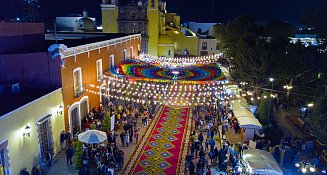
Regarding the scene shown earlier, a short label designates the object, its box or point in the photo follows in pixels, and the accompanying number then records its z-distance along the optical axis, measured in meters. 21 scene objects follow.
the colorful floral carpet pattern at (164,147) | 15.67
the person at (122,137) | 18.14
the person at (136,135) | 18.75
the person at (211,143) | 16.85
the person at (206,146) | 17.70
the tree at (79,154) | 14.91
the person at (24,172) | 13.66
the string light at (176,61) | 26.61
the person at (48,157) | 15.55
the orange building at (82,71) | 17.97
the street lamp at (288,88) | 24.74
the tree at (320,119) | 15.50
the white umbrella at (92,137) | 15.22
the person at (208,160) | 16.30
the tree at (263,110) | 21.50
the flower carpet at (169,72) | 21.12
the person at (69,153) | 15.54
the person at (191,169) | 14.46
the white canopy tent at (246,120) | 18.64
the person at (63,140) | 17.42
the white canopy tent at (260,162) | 13.52
